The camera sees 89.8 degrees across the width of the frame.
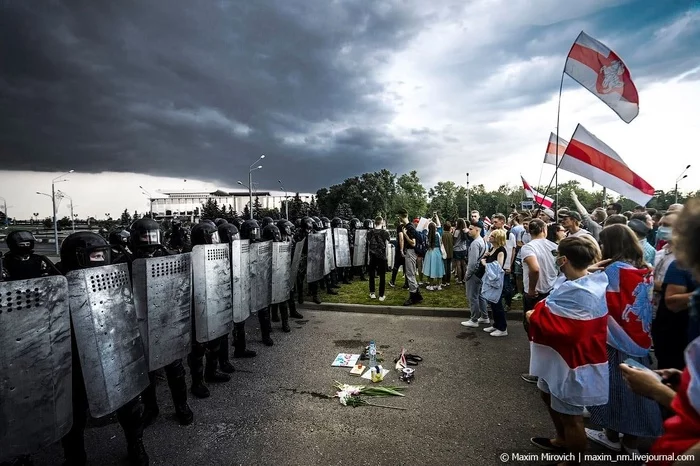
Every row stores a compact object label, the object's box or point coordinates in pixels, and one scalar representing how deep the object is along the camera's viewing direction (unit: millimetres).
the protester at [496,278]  5660
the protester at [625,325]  2713
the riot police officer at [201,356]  4032
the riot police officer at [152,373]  3496
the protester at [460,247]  10352
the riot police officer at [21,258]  4477
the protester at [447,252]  10762
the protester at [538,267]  4343
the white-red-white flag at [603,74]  6914
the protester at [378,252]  8242
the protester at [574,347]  2459
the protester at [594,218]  6118
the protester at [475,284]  6277
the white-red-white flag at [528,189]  16630
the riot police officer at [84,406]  2754
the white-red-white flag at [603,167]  6633
